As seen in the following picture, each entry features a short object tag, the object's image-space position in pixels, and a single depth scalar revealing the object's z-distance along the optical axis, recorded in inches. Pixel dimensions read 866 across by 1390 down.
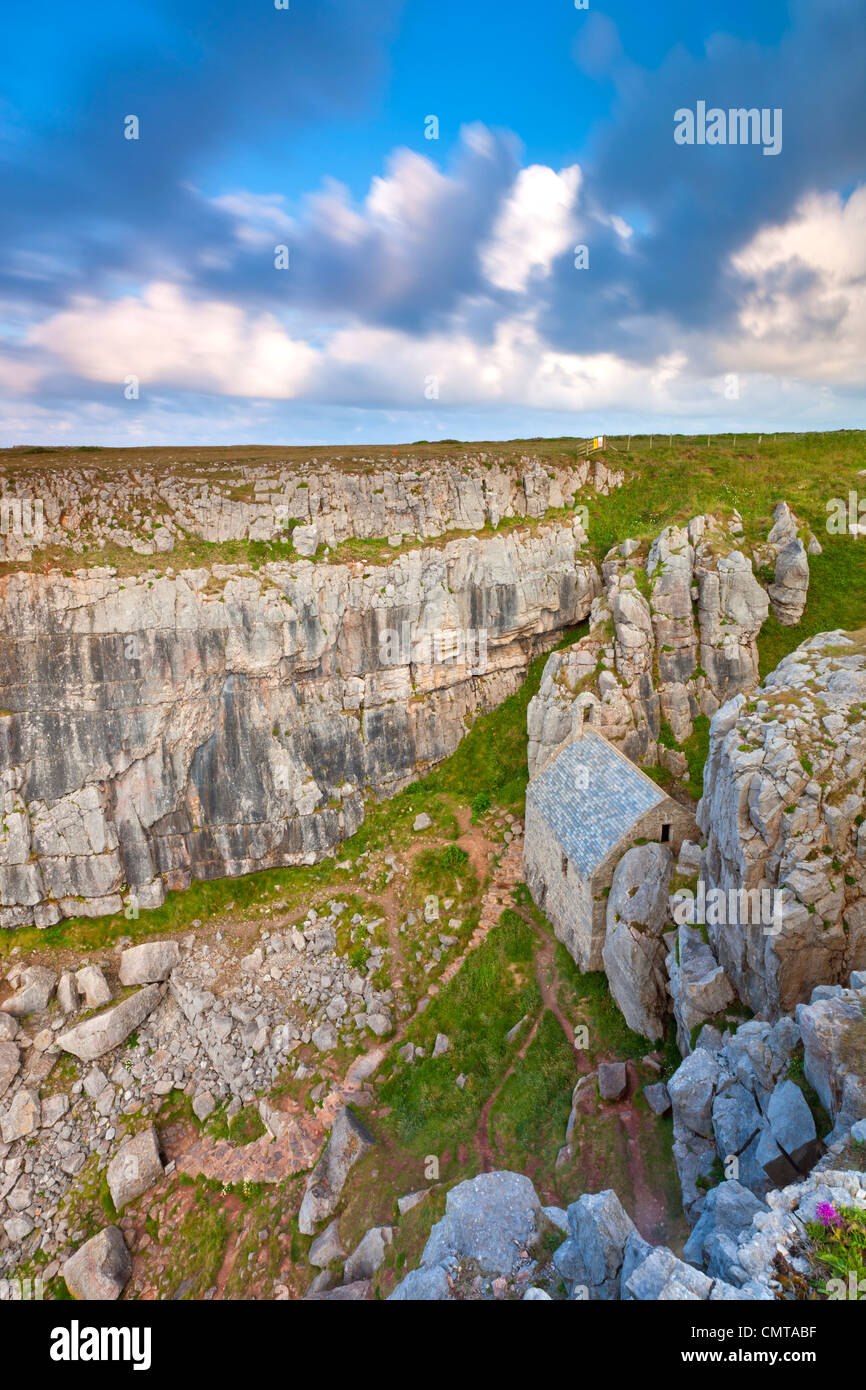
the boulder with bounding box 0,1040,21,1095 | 1093.1
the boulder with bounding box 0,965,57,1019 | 1176.8
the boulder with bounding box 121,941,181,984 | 1221.1
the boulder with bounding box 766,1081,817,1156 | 516.1
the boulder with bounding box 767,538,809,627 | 1391.5
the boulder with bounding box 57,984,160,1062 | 1128.8
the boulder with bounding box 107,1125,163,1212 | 983.6
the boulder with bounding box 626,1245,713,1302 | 385.7
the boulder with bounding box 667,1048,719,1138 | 653.9
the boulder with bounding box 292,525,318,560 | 1425.9
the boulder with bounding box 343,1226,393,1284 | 767.7
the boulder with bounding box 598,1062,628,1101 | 826.8
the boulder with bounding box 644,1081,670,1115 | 781.3
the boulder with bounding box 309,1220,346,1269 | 810.8
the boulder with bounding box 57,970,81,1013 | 1189.7
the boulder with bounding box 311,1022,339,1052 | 1095.6
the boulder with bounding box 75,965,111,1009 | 1189.7
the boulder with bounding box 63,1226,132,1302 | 890.7
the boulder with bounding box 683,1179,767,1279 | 437.7
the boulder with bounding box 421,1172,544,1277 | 575.8
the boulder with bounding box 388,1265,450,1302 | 545.6
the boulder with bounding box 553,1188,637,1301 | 494.9
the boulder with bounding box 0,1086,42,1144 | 1051.9
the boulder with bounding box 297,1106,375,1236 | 869.8
